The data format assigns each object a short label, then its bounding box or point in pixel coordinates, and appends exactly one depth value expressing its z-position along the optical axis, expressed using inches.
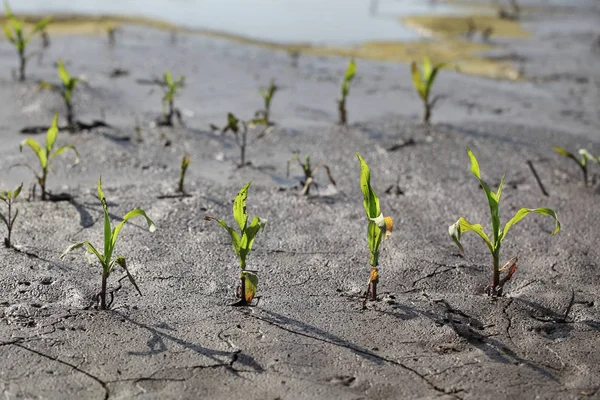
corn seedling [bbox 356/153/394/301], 114.0
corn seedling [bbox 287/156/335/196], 162.1
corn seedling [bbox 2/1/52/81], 234.2
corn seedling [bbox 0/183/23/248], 125.8
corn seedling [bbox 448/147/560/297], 113.3
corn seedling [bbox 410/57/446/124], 213.3
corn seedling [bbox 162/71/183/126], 205.9
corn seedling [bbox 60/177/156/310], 108.5
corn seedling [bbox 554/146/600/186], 166.7
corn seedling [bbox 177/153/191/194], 156.9
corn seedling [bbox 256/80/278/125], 209.0
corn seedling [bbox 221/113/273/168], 181.4
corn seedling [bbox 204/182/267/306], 112.4
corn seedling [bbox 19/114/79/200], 149.6
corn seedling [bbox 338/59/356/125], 209.8
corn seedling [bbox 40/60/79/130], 199.0
